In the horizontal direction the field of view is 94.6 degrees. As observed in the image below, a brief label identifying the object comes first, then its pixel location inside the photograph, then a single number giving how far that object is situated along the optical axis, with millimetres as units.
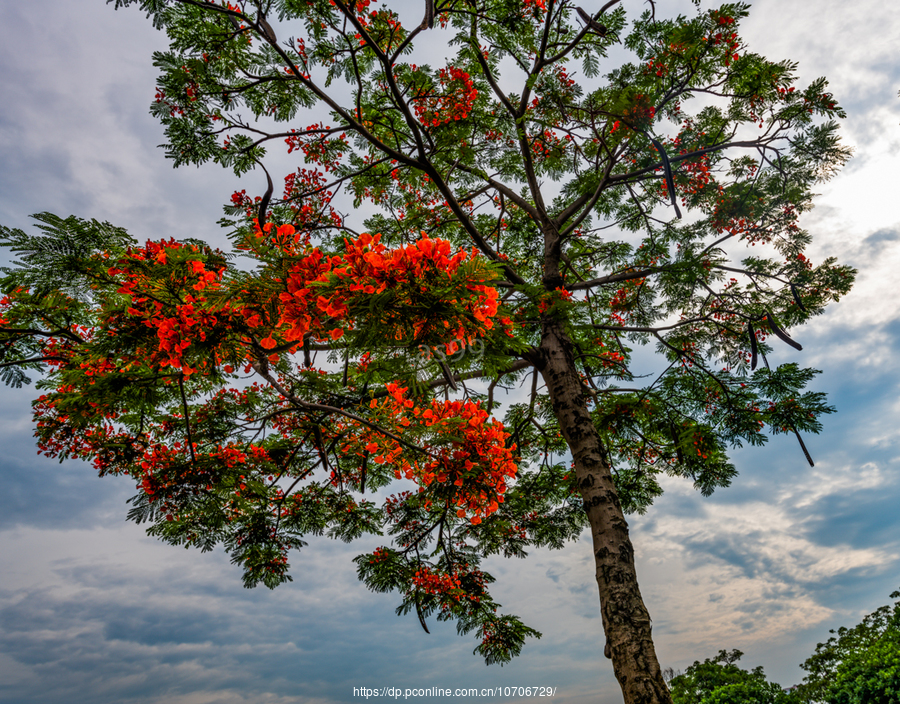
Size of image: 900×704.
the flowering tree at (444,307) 2508
